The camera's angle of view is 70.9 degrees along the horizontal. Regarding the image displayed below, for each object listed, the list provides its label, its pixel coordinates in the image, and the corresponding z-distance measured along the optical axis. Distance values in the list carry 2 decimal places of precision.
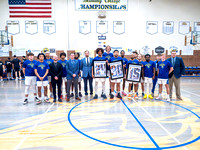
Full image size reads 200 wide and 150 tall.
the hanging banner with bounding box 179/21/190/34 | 12.70
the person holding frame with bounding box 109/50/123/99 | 5.38
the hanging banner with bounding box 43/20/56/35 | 12.13
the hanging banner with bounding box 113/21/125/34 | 12.41
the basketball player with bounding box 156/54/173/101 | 5.11
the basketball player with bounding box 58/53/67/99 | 5.59
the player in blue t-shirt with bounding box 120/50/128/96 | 5.96
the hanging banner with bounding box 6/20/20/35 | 11.94
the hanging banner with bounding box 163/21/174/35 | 12.66
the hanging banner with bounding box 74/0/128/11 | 12.05
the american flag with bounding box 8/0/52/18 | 11.76
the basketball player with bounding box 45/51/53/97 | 5.82
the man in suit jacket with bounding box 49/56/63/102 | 4.95
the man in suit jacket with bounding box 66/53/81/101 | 5.14
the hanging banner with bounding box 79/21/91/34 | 12.25
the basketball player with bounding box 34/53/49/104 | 4.86
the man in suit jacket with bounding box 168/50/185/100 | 5.25
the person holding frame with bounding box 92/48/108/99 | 5.35
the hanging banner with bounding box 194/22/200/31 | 12.72
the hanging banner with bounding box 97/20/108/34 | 12.38
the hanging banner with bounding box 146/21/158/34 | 12.59
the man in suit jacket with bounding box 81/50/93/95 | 5.55
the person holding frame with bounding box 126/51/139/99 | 5.44
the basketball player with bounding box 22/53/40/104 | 4.94
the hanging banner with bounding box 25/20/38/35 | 12.05
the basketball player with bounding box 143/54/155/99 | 5.41
